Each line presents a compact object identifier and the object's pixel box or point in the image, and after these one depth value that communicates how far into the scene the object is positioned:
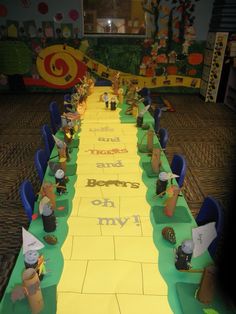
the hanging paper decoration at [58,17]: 8.05
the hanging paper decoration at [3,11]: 7.93
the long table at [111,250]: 1.53
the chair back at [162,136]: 3.49
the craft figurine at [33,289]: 1.40
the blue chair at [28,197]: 2.24
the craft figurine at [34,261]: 1.58
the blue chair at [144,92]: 6.04
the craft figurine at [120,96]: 5.01
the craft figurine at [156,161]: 2.66
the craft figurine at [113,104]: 4.56
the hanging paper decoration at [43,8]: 7.95
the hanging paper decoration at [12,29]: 8.12
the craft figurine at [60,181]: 2.41
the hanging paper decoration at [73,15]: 8.02
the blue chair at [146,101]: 5.28
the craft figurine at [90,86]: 5.53
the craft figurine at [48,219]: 1.95
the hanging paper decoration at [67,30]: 8.20
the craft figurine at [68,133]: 3.30
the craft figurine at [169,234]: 1.89
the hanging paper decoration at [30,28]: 8.13
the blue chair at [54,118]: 4.66
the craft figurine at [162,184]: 2.31
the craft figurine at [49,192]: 2.17
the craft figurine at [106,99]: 4.69
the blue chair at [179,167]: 2.74
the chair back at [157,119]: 4.45
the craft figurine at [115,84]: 5.43
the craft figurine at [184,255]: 1.67
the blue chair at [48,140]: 3.51
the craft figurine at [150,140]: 3.10
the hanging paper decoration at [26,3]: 7.90
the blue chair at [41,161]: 2.80
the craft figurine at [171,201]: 2.12
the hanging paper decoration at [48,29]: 8.16
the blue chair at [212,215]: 2.02
